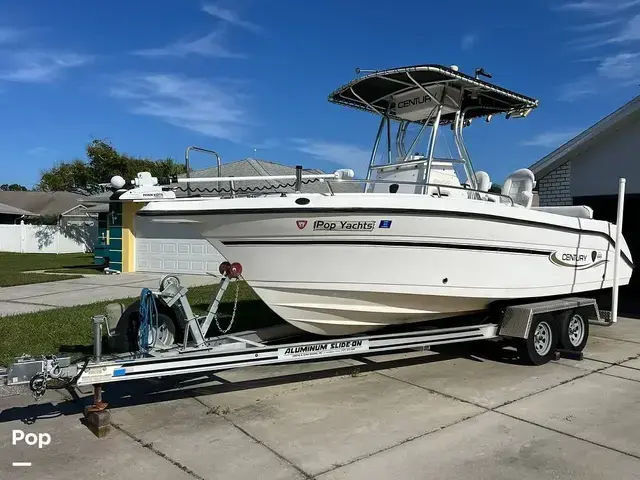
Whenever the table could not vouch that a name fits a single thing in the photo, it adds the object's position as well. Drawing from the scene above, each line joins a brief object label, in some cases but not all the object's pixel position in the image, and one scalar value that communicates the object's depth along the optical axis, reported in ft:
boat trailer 13.64
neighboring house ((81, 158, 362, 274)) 53.98
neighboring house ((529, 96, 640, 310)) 33.78
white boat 16.56
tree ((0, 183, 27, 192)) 281.74
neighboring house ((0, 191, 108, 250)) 102.99
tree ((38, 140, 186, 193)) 104.88
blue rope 16.07
